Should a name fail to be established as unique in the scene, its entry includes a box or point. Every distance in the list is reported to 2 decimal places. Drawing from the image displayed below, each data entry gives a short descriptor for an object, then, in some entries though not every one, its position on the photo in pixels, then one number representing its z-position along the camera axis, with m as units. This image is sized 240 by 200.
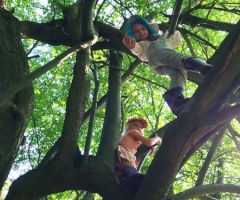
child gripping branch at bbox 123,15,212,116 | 3.47
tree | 2.67
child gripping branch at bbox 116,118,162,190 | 3.64
